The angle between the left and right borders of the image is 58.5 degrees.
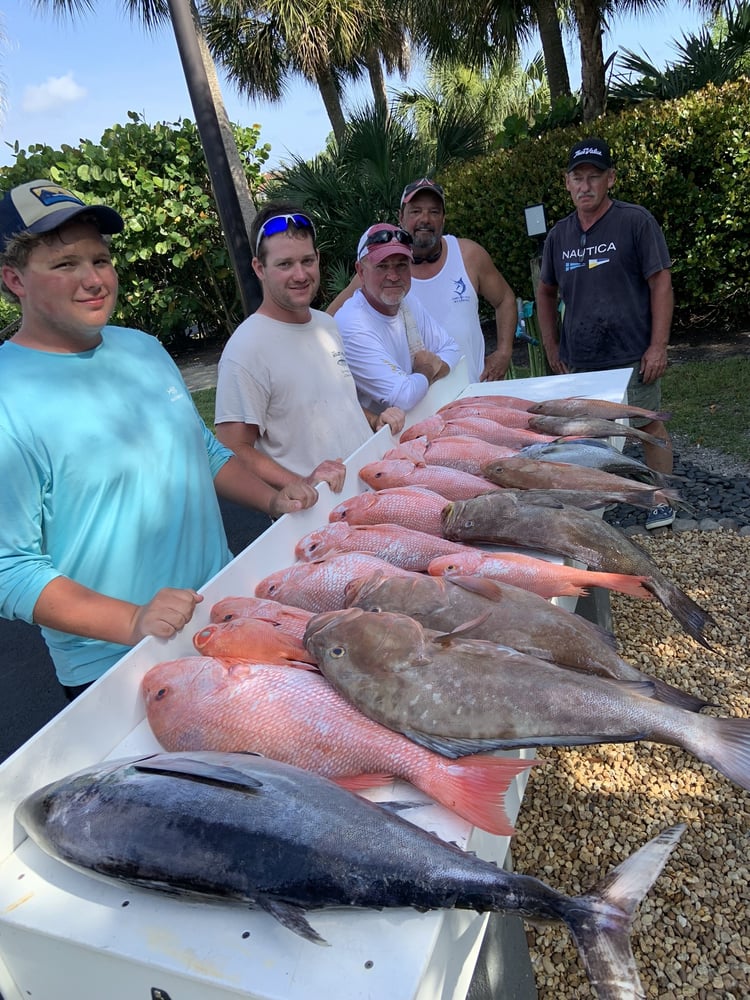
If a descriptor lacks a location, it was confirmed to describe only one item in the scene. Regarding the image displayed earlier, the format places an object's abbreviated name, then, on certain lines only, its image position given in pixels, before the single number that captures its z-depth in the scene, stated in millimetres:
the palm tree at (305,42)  16578
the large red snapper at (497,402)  3303
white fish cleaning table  1021
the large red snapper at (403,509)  2312
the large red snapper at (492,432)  2897
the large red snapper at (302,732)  1302
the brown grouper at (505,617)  1611
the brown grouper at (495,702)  1378
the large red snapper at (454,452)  2711
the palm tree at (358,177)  10844
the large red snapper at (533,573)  1877
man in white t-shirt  2916
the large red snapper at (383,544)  2088
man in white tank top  4613
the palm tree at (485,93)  28688
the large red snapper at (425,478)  2518
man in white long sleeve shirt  3482
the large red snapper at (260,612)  1785
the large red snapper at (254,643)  1664
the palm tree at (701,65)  9234
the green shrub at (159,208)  11109
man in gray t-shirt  4773
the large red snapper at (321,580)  1933
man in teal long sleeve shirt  1780
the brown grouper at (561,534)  1971
